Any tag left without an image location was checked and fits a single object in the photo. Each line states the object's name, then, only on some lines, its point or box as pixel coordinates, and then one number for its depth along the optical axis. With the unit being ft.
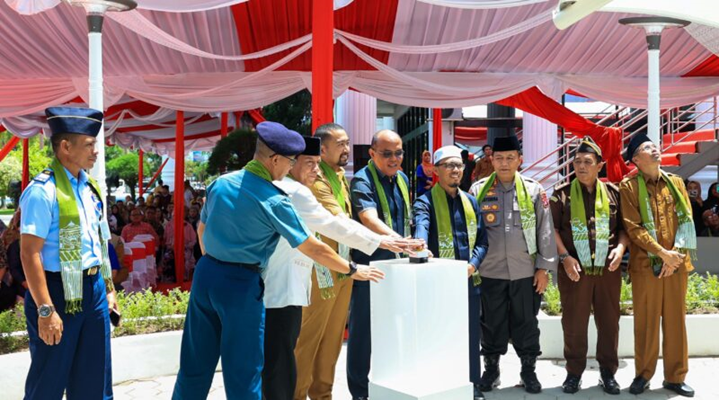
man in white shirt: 11.24
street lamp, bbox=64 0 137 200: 17.52
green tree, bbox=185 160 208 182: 174.29
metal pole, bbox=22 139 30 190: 57.47
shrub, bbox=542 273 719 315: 18.67
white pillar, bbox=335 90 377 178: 38.75
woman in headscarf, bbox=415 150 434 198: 25.90
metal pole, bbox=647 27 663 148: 20.58
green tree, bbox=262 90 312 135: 60.34
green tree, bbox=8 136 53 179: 134.21
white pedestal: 10.66
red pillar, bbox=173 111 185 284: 29.82
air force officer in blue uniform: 9.78
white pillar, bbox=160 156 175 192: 174.19
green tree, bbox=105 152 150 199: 166.79
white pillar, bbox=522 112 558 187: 42.55
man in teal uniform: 9.99
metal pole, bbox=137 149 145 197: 79.60
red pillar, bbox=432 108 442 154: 32.76
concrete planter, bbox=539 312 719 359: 18.03
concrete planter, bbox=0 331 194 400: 15.97
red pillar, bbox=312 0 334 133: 18.45
